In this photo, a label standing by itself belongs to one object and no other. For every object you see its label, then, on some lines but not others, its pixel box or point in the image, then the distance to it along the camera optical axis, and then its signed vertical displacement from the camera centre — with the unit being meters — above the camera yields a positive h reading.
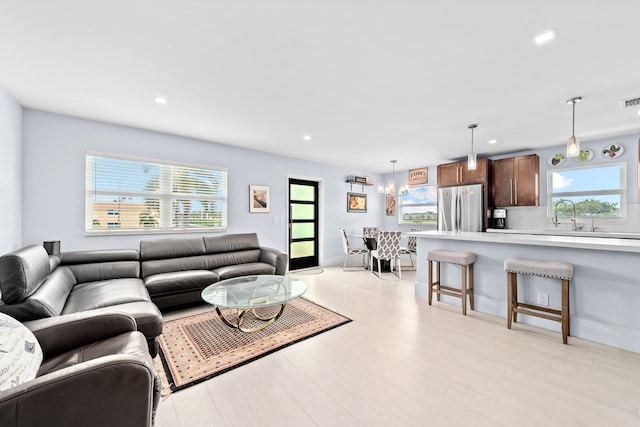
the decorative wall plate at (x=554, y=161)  4.53 +0.96
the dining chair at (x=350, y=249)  5.65 -0.75
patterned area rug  2.01 -1.18
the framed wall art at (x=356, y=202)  6.79 +0.36
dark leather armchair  0.89 -0.68
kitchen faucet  4.27 -0.05
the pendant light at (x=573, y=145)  2.64 +0.73
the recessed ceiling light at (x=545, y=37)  1.75 +1.24
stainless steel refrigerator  4.96 +0.14
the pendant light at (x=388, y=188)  5.60 +0.60
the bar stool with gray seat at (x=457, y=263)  3.09 -0.70
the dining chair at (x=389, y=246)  4.98 -0.59
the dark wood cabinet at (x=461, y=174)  4.97 +0.84
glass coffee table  2.39 -0.81
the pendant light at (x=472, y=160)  3.43 +0.74
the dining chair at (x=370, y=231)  6.14 -0.38
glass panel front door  5.75 -0.19
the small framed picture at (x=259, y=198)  4.86 +0.33
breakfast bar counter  2.32 -0.70
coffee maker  5.03 -0.07
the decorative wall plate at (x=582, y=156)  3.24 +0.75
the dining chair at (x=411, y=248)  5.72 -0.75
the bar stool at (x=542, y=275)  2.41 -0.69
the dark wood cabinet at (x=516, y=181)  4.65 +0.64
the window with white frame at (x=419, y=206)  6.54 +0.24
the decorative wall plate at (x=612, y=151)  4.00 +1.02
